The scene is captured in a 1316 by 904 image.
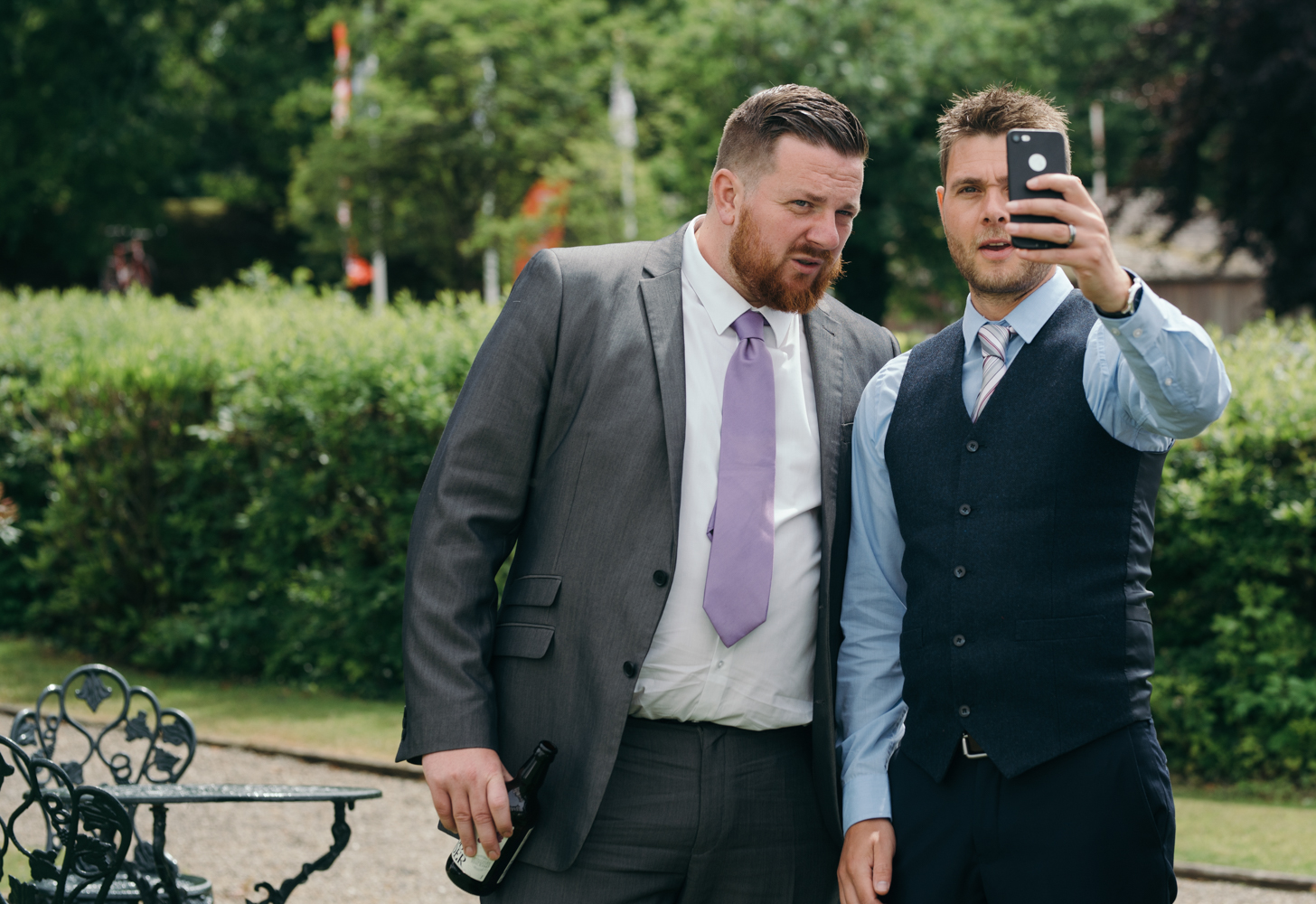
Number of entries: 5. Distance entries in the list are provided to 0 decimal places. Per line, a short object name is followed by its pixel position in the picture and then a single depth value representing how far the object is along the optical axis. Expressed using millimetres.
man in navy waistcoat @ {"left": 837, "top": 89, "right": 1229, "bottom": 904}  2201
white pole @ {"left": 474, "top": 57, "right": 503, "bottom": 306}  22148
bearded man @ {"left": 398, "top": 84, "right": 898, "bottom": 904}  2457
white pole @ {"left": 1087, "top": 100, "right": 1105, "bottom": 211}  27353
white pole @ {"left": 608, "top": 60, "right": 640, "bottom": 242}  21594
